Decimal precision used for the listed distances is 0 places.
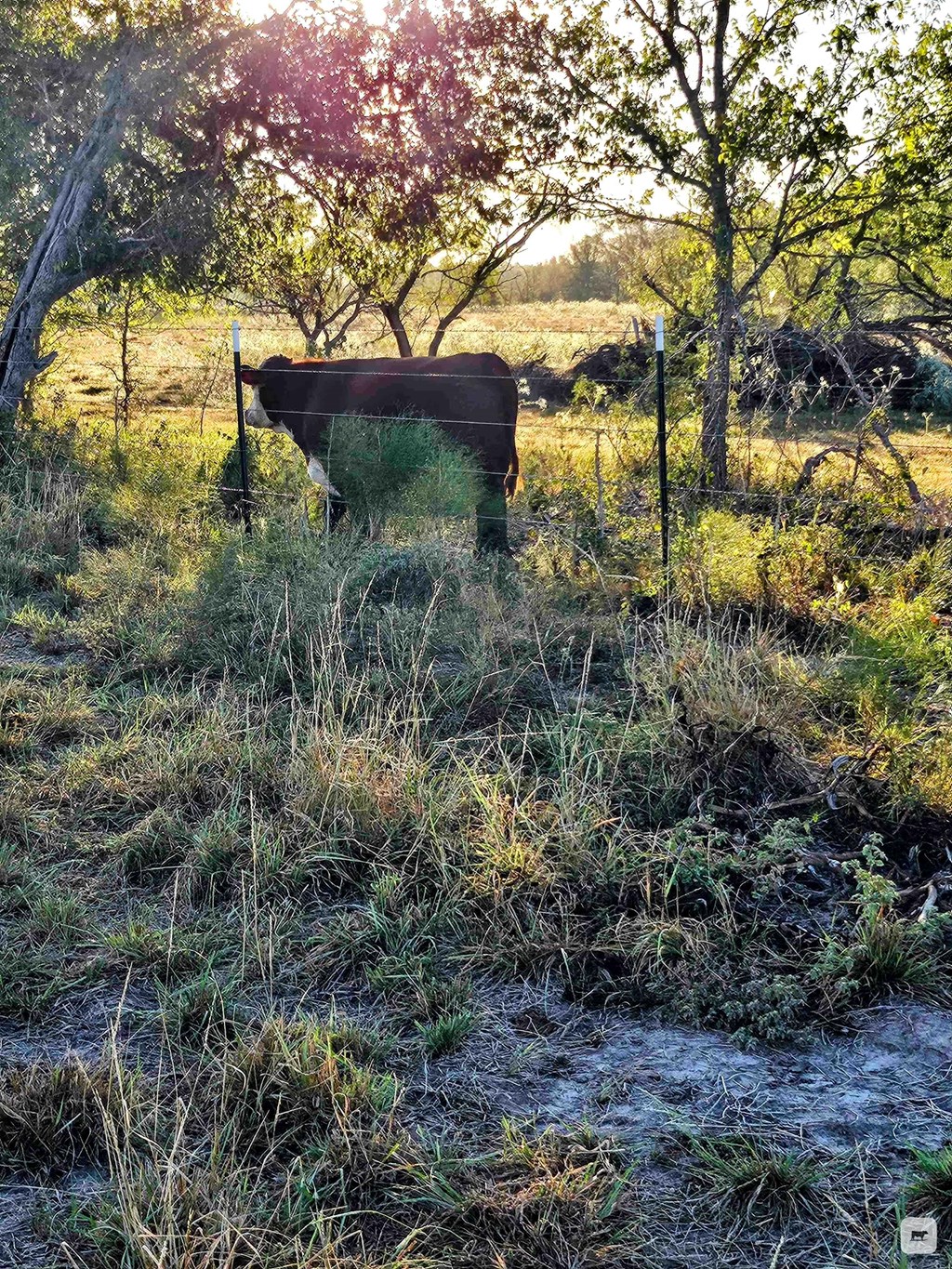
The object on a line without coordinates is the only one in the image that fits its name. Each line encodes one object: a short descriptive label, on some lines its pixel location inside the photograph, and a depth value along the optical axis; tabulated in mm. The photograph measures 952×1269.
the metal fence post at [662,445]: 6532
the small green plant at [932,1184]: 2506
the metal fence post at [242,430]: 8406
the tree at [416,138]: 9867
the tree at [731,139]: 8281
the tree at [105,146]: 11188
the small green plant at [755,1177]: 2566
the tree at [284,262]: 12109
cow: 8781
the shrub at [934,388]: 15281
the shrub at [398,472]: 8086
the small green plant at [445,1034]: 3160
